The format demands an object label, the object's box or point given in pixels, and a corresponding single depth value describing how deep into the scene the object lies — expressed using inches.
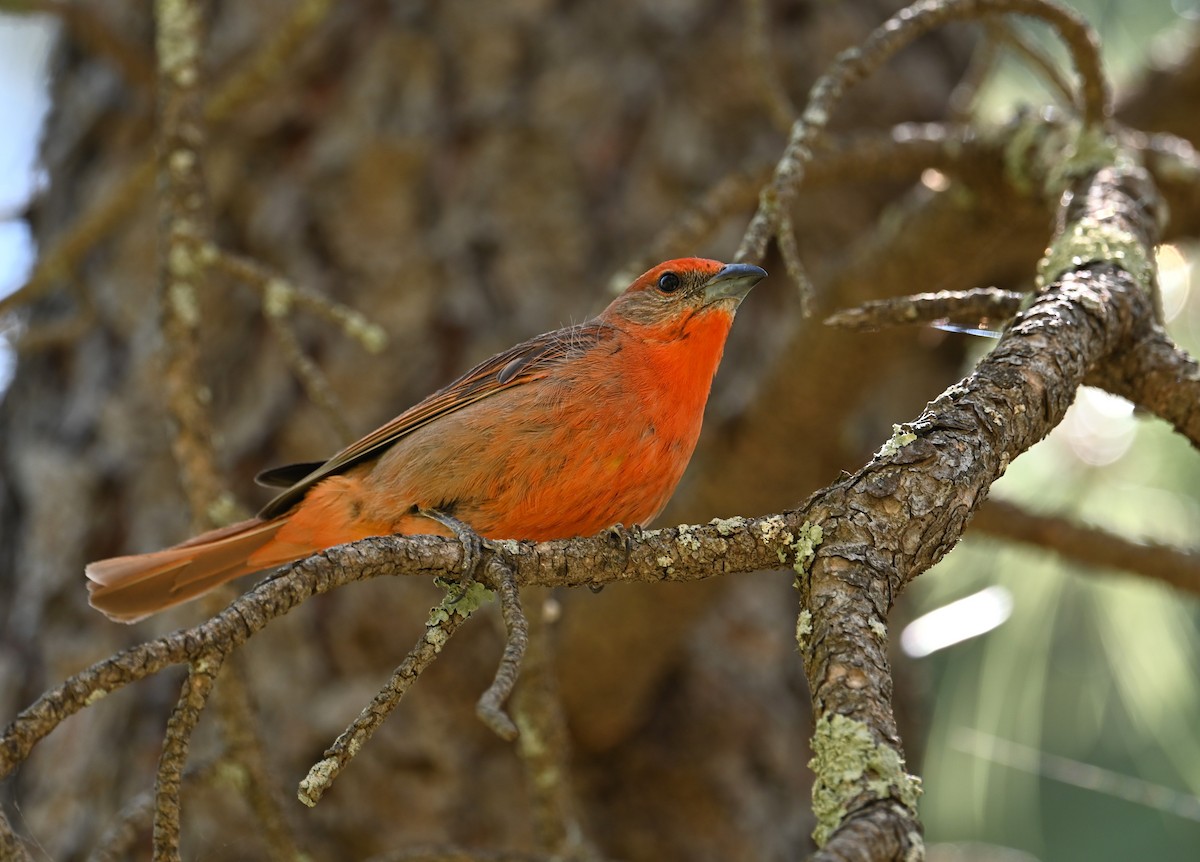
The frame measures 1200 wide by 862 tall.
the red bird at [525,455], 264.7
